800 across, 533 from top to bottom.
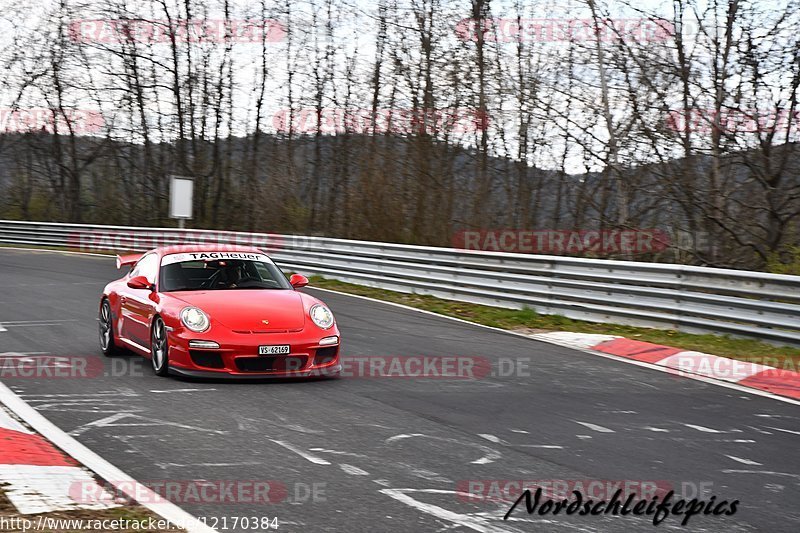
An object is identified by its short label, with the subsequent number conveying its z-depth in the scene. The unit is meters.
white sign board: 27.88
